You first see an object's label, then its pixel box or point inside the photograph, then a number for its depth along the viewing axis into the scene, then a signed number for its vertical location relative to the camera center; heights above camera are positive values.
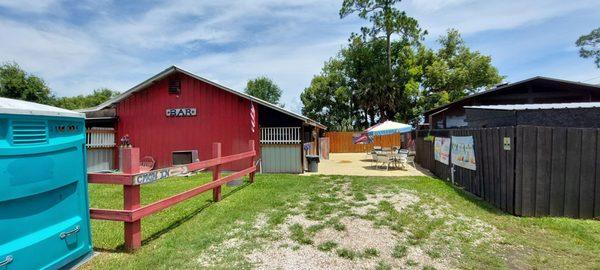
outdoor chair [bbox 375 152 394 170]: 14.74 -1.34
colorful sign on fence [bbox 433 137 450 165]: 11.02 -0.75
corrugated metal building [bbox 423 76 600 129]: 14.87 +1.75
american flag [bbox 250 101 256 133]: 13.18 +0.50
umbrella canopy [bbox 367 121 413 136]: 16.78 -0.02
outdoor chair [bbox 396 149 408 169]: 14.74 -1.34
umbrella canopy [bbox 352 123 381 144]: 21.02 -0.71
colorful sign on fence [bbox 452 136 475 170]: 8.60 -0.66
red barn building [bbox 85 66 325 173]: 13.55 +0.31
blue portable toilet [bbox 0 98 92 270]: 2.85 -0.59
